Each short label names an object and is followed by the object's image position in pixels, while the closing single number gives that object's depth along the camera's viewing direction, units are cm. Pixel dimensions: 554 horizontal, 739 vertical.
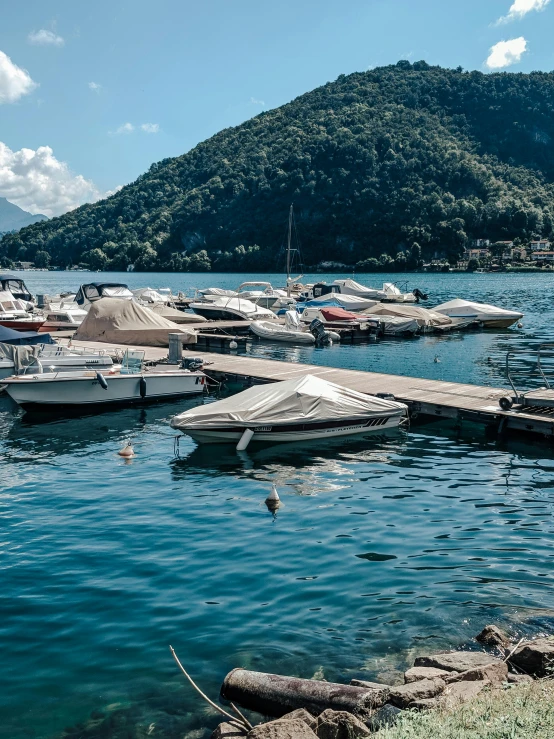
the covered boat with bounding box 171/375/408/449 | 1923
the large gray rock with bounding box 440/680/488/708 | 717
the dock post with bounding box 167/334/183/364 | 2858
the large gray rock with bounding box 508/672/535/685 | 814
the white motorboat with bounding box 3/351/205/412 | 2373
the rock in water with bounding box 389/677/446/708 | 751
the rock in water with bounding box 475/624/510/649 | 952
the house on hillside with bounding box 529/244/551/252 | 19262
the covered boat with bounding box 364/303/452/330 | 5350
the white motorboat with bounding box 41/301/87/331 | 4375
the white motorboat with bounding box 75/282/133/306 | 5488
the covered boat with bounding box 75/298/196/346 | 3584
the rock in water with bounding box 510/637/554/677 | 846
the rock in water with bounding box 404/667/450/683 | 824
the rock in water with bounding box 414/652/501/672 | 852
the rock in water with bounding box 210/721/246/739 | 742
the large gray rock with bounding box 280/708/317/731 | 736
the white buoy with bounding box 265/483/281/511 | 1525
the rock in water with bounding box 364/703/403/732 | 715
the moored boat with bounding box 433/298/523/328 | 5725
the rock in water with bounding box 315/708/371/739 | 708
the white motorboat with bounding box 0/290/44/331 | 3878
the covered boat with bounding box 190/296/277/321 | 5344
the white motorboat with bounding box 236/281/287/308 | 6606
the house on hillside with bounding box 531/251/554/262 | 18075
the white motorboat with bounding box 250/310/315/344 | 4681
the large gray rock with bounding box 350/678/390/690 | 805
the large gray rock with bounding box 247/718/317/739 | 682
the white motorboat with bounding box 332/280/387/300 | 7556
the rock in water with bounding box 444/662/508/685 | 808
